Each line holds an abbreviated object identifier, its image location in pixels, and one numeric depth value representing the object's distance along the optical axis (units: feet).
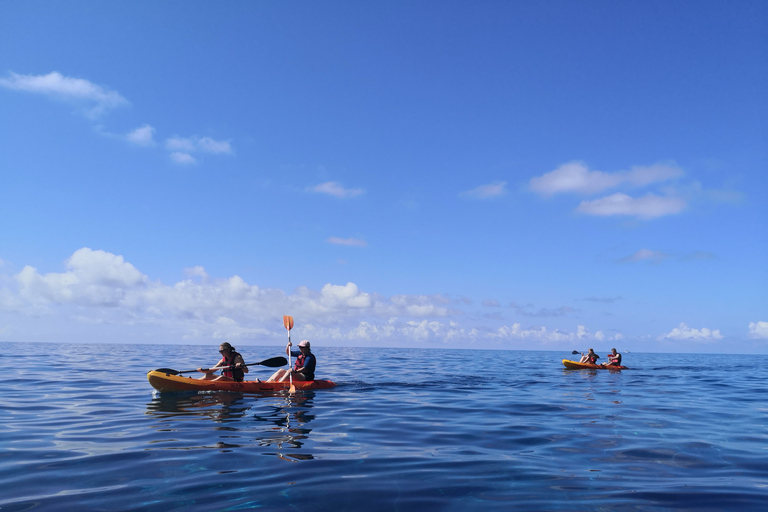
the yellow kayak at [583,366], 104.93
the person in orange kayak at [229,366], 53.36
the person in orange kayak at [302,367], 57.36
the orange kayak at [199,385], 49.90
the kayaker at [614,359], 107.24
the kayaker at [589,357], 106.62
